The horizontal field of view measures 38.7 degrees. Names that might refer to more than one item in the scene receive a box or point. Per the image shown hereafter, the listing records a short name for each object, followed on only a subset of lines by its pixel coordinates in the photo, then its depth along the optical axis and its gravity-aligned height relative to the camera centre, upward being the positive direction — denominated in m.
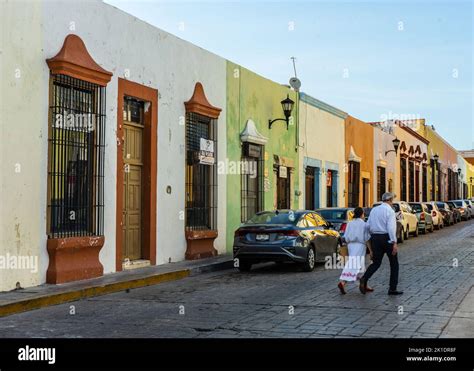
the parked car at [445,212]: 39.12 -0.21
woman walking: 11.47 -0.66
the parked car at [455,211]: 42.99 -0.17
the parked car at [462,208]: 46.57 +0.03
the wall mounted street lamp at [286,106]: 22.48 +3.44
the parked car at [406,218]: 26.80 -0.39
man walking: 11.27 -0.51
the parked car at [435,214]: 34.97 -0.29
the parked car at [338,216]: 18.70 -0.21
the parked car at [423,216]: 31.31 -0.36
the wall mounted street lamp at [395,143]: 39.47 +3.83
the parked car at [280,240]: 14.91 -0.69
